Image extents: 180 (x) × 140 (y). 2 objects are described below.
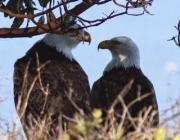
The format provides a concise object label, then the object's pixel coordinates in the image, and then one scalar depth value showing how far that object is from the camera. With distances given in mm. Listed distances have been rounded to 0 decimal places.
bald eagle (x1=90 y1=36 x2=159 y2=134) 16562
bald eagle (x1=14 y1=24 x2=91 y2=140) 15445
